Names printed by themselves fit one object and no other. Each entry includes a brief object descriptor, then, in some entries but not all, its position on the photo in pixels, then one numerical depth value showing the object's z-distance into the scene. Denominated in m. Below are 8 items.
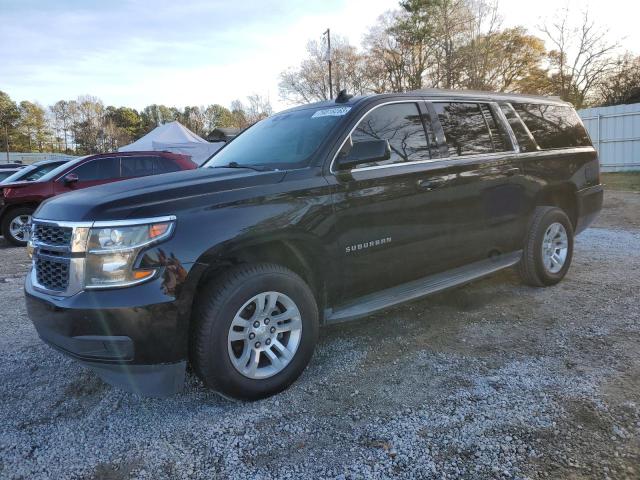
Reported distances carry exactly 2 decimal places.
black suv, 2.45
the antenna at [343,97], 3.64
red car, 9.29
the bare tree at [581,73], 29.20
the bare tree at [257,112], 55.87
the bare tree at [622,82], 28.27
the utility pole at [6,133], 64.62
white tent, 21.02
